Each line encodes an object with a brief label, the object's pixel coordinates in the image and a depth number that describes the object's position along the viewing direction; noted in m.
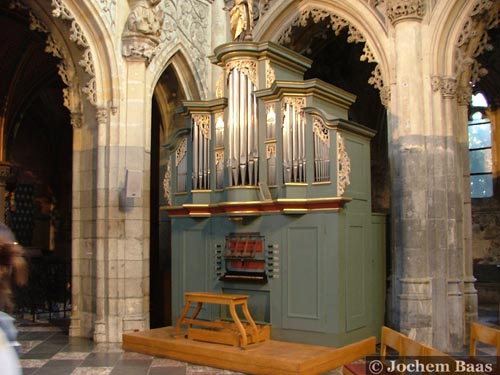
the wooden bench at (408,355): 4.52
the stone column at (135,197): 9.74
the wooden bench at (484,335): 5.22
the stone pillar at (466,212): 9.74
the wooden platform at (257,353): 7.09
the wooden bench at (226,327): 7.75
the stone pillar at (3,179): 16.58
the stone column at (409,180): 8.83
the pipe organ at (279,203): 7.99
